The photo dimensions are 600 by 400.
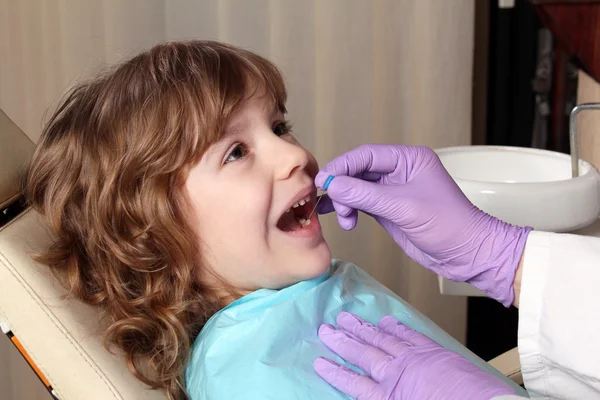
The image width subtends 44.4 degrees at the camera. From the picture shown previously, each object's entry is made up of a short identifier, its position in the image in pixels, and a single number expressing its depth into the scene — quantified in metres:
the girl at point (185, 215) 1.03
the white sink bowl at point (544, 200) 1.30
